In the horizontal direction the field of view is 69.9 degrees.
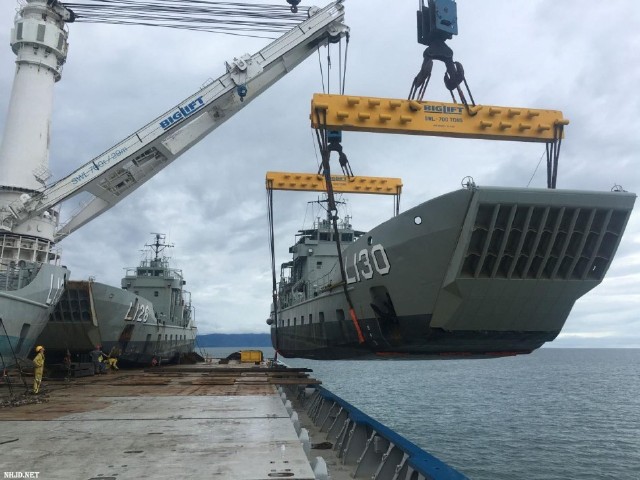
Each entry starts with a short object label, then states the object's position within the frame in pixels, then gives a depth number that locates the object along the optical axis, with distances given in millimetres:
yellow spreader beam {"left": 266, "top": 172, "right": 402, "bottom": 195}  20266
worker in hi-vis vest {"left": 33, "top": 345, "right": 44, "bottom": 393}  11402
